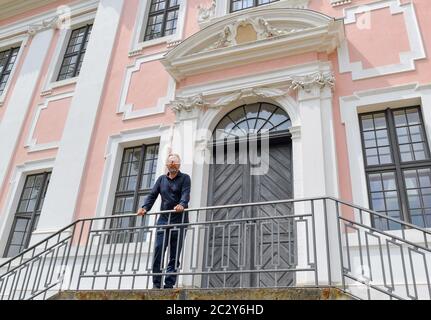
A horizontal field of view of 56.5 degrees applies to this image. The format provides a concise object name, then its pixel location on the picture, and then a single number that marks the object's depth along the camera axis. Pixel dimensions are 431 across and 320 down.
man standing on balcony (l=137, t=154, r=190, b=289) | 5.64
